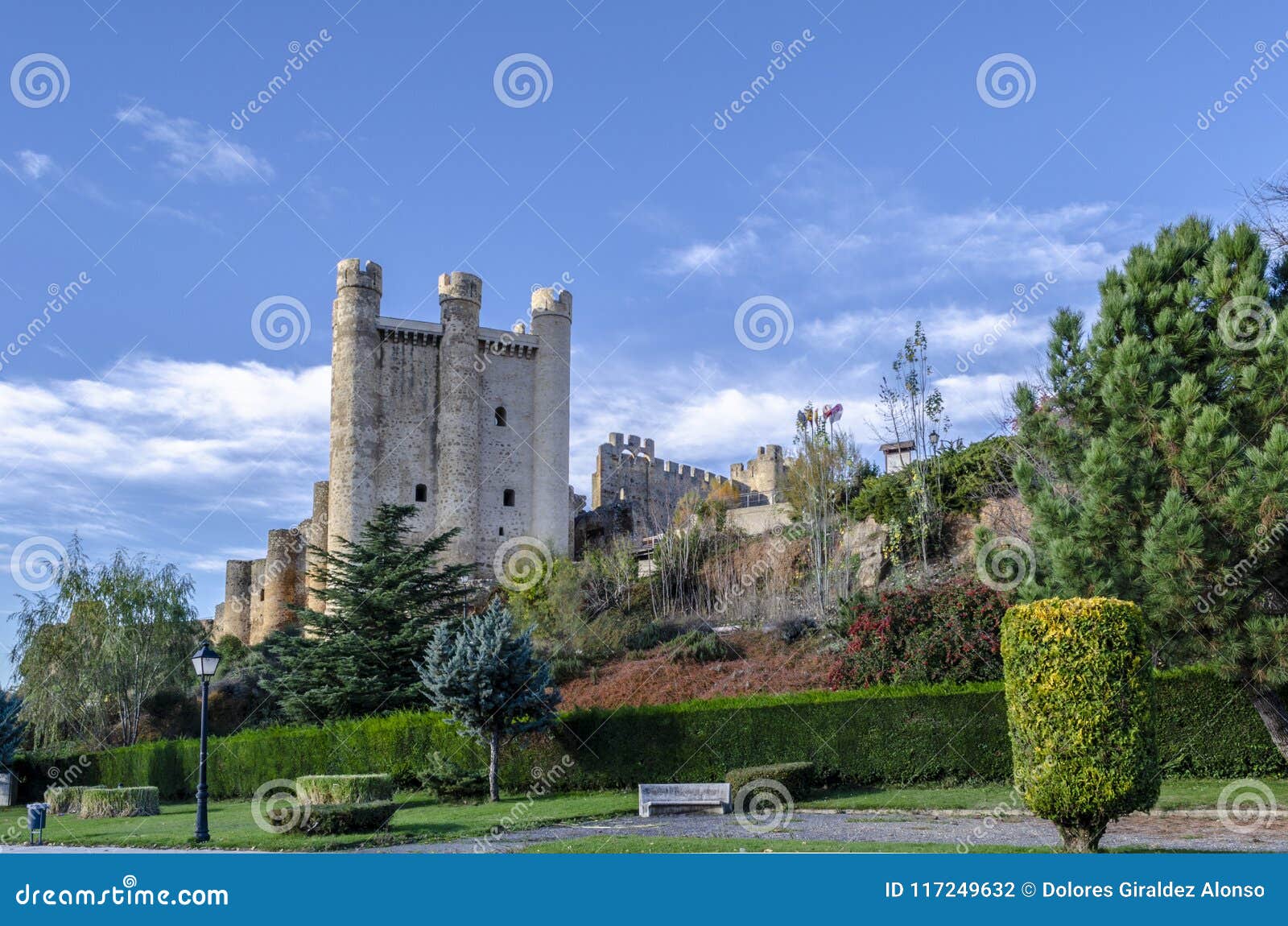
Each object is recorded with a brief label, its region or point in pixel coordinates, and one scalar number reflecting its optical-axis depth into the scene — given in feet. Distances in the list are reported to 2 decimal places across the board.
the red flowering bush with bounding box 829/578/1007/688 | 65.41
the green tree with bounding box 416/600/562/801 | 60.70
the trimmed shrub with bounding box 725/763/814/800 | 54.90
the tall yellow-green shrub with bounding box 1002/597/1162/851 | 31.53
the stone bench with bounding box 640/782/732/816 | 52.06
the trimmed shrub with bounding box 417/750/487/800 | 62.69
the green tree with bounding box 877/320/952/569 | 96.00
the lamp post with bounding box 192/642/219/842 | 47.29
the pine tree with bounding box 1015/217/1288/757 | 45.01
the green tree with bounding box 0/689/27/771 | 87.35
